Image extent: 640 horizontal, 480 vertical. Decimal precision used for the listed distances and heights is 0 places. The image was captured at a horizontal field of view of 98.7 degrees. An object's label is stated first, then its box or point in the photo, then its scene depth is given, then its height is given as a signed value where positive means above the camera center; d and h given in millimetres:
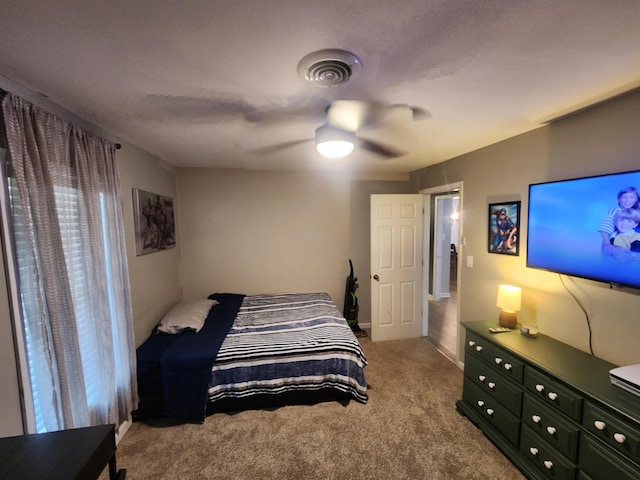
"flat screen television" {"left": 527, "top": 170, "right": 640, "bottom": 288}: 1479 -75
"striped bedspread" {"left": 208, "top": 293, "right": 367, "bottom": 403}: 2324 -1207
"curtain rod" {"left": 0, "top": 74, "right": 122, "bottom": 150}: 1303 +711
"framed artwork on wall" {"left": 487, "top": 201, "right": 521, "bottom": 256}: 2309 -87
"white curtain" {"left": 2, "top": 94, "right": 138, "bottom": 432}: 1291 -200
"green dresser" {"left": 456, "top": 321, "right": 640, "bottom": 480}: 1317 -1111
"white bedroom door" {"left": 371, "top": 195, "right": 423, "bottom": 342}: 3656 -597
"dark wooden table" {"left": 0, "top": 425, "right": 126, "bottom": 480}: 673 -590
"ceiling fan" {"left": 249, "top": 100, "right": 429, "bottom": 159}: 1660 +697
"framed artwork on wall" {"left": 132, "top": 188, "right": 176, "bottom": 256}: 2490 +66
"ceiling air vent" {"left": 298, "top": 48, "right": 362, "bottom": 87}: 1129 +684
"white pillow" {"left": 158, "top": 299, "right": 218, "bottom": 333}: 2670 -925
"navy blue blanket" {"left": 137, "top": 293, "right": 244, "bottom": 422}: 2219 -1221
